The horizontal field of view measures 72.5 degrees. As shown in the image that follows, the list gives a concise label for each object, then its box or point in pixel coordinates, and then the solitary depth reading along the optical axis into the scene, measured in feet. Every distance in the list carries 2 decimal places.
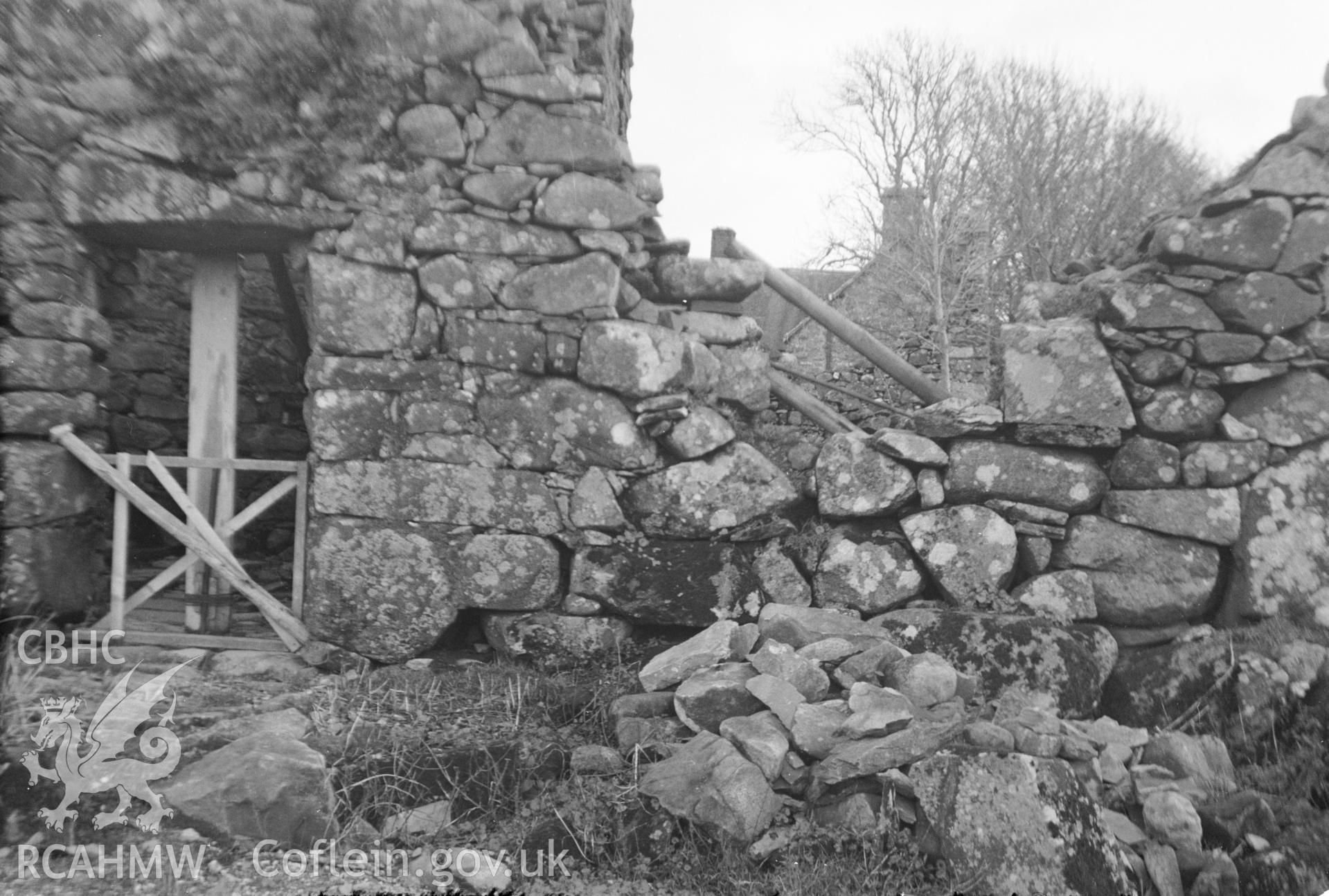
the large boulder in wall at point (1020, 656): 13.03
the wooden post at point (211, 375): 14.90
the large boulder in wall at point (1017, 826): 9.23
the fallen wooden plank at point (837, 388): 15.62
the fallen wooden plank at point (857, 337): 16.34
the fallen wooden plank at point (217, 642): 14.38
